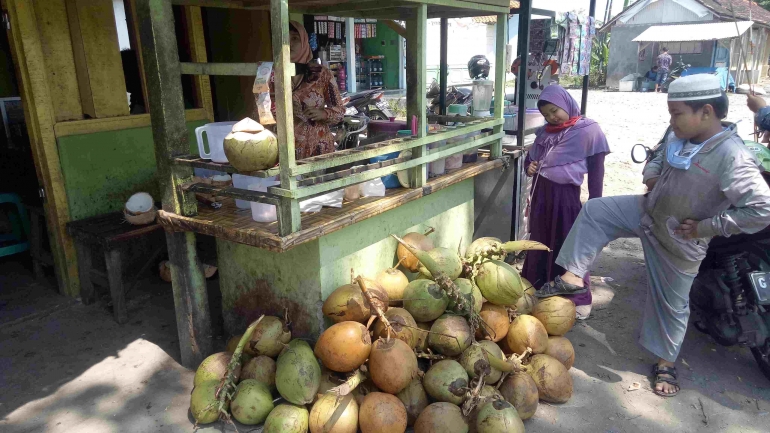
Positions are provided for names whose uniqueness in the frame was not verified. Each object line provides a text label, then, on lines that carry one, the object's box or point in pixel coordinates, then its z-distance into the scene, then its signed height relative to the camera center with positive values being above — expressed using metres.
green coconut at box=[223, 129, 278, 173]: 2.32 -0.32
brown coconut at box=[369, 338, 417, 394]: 2.50 -1.34
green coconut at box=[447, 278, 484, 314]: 2.88 -1.19
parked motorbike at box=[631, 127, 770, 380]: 3.02 -1.32
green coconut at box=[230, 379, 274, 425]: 2.56 -1.52
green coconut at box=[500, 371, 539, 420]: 2.65 -1.57
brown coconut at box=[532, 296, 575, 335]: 3.16 -1.43
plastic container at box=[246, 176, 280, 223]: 2.70 -0.68
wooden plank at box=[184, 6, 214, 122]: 4.59 +0.18
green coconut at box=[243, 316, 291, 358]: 2.77 -1.33
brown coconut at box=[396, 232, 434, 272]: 3.27 -1.08
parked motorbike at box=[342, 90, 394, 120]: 6.27 -0.42
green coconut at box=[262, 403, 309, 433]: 2.42 -1.52
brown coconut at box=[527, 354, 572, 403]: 2.82 -1.60
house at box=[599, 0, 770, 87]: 20.34 +0.79
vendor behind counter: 3.36 -0.22
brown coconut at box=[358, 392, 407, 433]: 2.42 -1.51
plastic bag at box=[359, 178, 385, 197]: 3.11 -0.67
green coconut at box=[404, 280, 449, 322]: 2.84 -1.19
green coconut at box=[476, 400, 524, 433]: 2.40 -1.53
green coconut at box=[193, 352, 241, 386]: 2.73 -1.45
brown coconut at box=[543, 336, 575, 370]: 3.03 -1.56
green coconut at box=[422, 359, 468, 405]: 2.55 -1.45
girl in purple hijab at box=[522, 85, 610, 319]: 3.58 -0.70
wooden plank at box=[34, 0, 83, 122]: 3.71 +0.13
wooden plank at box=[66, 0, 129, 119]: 3.90 +0.13
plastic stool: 4.33 -1.24
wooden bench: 3.71 -1.20
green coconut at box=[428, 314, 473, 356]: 2.73 -1.32
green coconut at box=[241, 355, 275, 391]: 2.70 -1.44
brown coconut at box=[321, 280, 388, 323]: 2.73 -1.15
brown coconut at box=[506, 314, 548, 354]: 2.95 -1.44
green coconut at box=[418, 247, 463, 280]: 3.07 -1.08
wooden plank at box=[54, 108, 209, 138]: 3.86 -0.35
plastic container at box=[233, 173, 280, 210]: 2.84 -0.56
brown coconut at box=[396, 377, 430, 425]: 2.60 -1.54
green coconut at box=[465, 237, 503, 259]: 3.35 -1.12
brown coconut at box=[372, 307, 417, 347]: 2.68 -1.26
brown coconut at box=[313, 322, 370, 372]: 2.54 -1.26
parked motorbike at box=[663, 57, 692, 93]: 18.11 -0.39
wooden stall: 2.43 -0.71
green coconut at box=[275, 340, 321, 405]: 2.50 -1.38
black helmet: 8.08 -0.03
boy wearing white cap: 2.59 -0.79
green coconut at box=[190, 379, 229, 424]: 2.57 -1.51
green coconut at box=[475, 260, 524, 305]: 2.99 -1.18
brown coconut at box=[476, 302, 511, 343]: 2.94 -1.38
